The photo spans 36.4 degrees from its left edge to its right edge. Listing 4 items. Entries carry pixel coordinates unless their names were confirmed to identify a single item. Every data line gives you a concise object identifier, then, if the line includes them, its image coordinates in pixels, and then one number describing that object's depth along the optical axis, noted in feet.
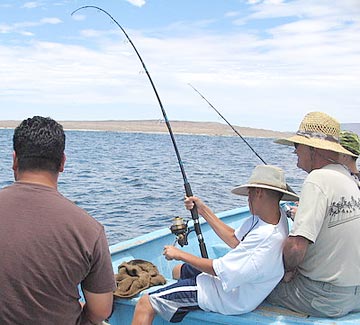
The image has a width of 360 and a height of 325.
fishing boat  10.01
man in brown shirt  6.79
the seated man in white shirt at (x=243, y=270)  9.36
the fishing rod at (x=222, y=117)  18.25
